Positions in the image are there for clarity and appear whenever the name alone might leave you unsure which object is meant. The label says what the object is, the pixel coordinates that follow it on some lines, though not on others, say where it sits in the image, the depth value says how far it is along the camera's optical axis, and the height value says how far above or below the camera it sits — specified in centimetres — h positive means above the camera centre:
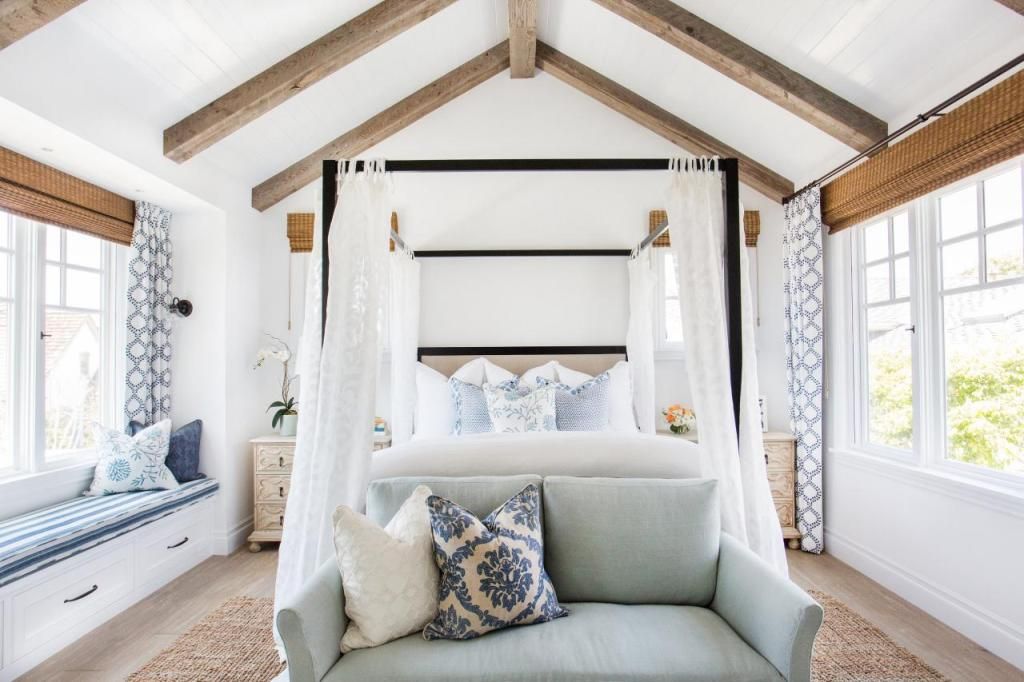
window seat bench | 218 -99
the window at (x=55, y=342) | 274 +7
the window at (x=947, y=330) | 244 +8
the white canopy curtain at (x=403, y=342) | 350 +6
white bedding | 219 -45
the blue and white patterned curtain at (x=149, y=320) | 332 +21
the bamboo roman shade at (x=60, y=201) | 254 +80
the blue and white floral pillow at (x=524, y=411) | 313 -36
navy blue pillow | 334 -62
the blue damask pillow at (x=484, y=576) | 163 -69
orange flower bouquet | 378 -50
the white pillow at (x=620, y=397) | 340 -31
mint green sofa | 148 -80
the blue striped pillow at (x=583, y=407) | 325 -36
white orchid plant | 383 -9
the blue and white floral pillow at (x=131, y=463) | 301 -62
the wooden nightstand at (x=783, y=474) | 364 -86
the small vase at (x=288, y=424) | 376 -50
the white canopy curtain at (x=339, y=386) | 201 -13
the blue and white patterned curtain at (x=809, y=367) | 353 -14
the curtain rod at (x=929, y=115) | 213 +106
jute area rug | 216 -129
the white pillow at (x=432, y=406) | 345 -36
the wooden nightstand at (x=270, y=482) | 360 -86
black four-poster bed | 219 +69
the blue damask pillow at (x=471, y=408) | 329 -36
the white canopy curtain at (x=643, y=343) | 363 +3
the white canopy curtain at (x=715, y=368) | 208 -8
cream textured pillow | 160 -69
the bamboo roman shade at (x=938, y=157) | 219 +89
